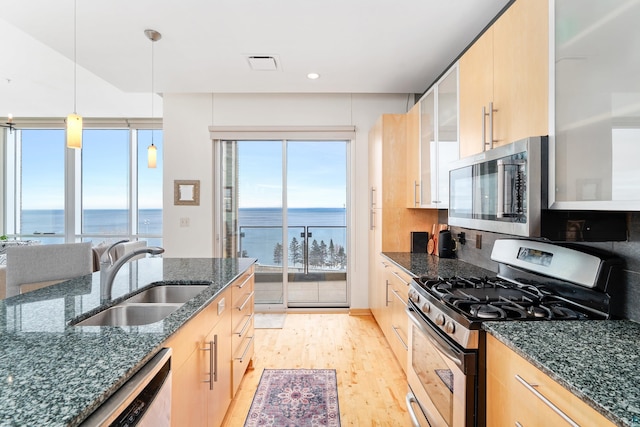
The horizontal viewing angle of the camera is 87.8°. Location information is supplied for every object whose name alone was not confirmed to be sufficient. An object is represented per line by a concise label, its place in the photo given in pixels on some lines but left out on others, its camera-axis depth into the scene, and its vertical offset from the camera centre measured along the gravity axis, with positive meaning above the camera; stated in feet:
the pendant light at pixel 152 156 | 11.58 +1.98
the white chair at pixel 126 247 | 13.06 -1.41
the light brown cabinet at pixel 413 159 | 9.94 +1.65
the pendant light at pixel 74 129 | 7.47 +1.87
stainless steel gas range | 4.23 -1.33
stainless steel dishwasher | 2.45 -1.63
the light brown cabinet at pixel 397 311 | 7.73 -2.54
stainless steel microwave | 4.29 +0.36
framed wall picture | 13.14 +0.79
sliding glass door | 13.66 +0.52
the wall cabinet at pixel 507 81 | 4.52 +2.13
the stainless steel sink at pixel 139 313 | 5.13 -1.60
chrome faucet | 5.05 -0.95
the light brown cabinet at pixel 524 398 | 2.74 -1.77
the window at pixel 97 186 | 17.89 +1.39
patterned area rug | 6.64 -4.14
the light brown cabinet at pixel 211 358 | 4.12 -2.31
